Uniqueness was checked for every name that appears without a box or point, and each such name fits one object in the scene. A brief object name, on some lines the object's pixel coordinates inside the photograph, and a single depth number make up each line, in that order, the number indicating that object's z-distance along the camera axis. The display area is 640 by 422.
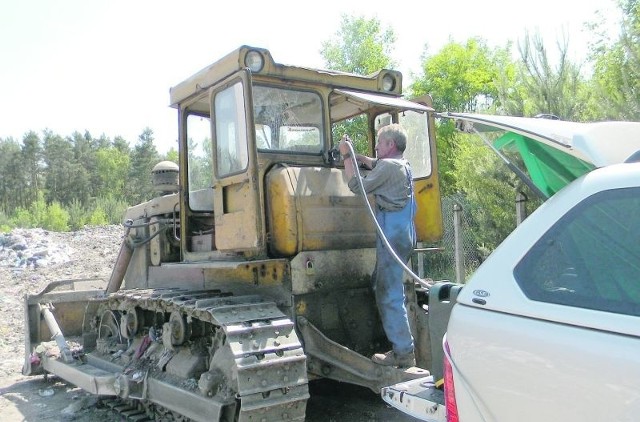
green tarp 2.88
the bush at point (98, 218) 38.72
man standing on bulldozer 4.83
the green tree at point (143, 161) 63.38
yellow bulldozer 4.54
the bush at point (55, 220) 36.08
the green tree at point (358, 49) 26.22
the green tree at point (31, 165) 60.25
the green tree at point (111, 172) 69.06
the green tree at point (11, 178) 61.19
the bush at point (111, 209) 40.00
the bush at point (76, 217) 38.50
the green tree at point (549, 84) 11.09
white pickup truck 1.99
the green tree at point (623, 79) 9.28
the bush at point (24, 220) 36.34
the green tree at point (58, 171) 61.44
